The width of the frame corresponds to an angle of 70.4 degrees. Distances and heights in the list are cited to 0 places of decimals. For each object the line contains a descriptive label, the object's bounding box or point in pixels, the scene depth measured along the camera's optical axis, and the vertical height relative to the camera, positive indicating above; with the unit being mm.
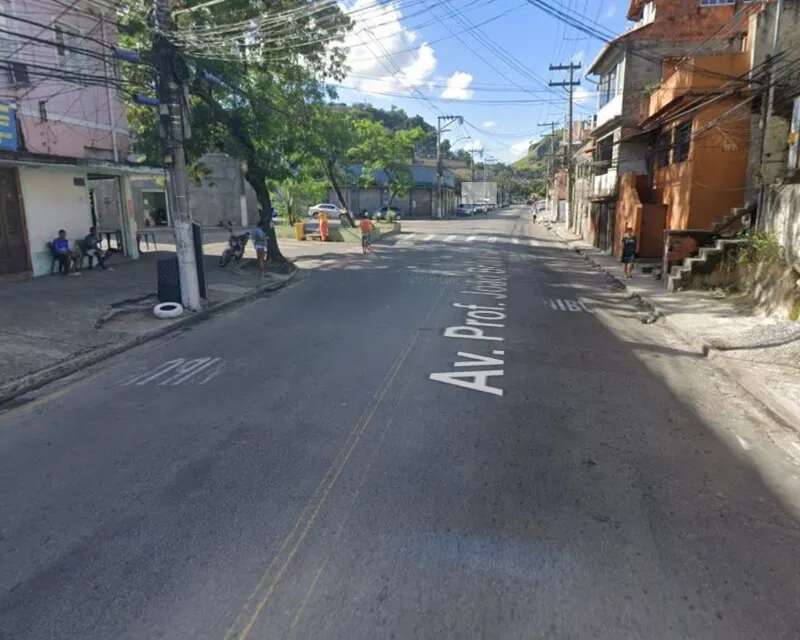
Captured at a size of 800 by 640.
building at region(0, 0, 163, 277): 13266 +2081
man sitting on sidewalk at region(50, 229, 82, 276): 14578 -959
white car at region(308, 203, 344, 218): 50547 +79
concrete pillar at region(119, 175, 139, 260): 18297 -243
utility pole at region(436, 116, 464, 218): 61612 +4600
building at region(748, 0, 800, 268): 11039 +1346
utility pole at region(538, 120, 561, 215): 70138 +4539
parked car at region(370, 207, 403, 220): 57156 -282
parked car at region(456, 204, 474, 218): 74425 -225
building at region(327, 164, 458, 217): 64125 +1659
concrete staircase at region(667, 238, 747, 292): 13711 -1419
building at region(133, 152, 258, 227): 40594 +960
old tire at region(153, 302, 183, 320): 10930 -1861
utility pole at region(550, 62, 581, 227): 42188 +9773
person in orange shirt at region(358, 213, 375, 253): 24581 -917
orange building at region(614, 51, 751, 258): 16531 +2003
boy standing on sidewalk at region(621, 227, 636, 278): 17000 -1322
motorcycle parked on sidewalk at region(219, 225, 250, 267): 17938 -1157
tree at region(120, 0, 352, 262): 15805 +3863
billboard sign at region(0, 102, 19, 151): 12539 +1926
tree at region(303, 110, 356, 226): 19906 +2845
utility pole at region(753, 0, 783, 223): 12547 +2082
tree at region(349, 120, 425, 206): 39469 +4119
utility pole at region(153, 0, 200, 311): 10938 +1539
